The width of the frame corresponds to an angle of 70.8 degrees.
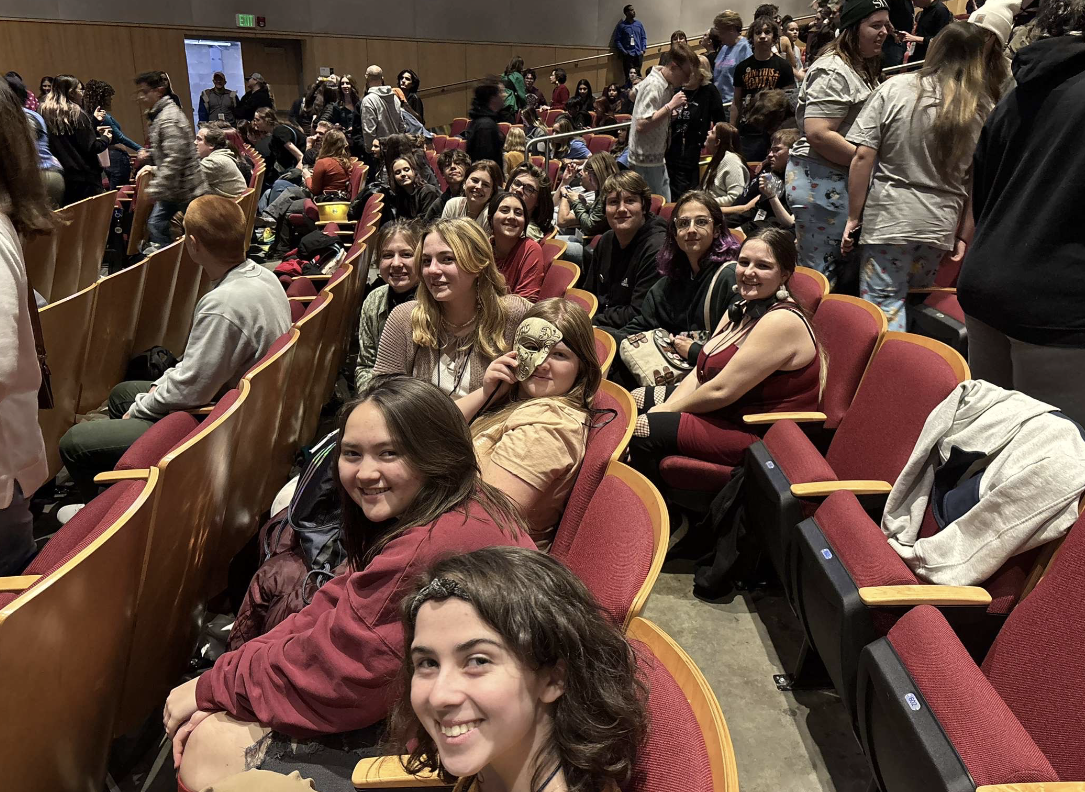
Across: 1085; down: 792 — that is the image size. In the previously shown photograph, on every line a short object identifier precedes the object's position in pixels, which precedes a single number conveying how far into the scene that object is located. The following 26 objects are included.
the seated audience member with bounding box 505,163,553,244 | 4.05
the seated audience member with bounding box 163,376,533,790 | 1.18
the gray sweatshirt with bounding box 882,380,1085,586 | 1.29
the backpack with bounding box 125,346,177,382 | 3.22
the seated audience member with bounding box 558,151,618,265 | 4.58
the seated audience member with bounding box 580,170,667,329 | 3.52
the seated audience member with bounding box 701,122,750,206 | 4.70
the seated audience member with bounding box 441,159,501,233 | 3.86
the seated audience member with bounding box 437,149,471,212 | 4.86
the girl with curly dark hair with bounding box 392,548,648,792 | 0.88
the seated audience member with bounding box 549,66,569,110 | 11.83
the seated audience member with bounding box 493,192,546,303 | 3.43
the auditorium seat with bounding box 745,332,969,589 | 1.82
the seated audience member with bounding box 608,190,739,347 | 2.94
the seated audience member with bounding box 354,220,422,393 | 2.95
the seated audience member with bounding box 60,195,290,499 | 2.34
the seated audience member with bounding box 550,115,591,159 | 7.43
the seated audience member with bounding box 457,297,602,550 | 1.73
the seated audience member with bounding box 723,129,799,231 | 4.15
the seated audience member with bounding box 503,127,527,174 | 6.19
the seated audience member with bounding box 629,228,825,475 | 2.32
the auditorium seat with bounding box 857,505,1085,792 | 1.02
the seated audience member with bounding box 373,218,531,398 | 2.35
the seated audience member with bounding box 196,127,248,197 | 5.19
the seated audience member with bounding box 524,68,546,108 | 10.52
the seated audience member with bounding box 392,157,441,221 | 4.78
